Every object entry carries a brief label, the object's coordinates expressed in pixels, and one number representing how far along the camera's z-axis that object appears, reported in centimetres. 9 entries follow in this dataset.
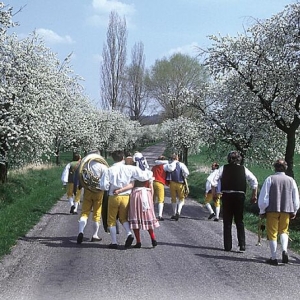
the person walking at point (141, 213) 984
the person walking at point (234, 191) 997
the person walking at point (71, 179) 1542
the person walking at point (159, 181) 1472
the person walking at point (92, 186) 1055
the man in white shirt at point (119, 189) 989
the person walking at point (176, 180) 1479
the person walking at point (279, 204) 881
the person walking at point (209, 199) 1483
